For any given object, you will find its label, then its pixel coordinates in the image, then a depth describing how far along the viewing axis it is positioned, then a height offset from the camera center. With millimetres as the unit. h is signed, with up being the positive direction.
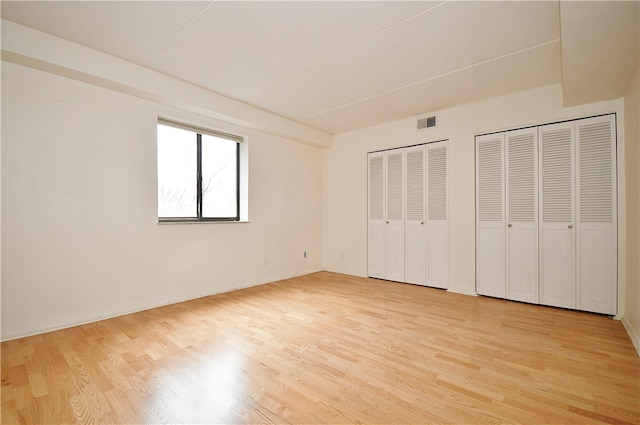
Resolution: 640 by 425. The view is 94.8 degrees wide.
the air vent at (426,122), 4469 +1400
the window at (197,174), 3755 +548
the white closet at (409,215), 4465 -31
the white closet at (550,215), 3283 -21
